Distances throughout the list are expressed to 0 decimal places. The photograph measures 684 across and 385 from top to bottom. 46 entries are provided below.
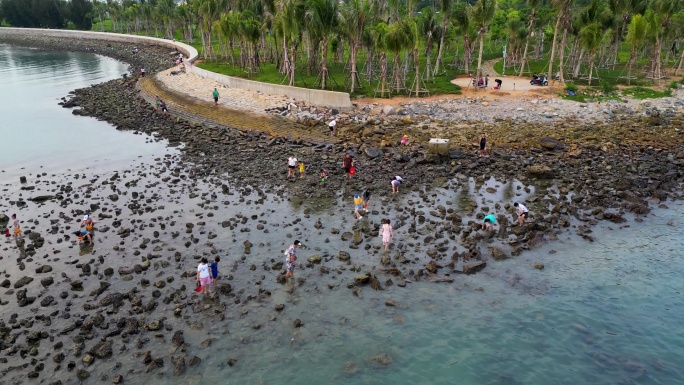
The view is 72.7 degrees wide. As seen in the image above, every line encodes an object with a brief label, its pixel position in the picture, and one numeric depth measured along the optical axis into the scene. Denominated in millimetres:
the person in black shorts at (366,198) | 31380
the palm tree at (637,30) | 53688
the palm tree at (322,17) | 52275
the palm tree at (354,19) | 51500
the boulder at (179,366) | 18736
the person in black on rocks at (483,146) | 39147
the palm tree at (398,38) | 49938
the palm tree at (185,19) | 116981
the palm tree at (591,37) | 53219
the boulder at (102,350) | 19578
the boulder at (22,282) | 24484
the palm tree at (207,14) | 81500
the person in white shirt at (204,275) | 23094
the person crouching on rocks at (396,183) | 33625
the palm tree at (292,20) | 54594
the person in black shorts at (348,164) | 36250
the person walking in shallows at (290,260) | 24797
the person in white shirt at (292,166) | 36656
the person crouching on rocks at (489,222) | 28322
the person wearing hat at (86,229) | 28484
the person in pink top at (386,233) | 26516
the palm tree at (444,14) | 62803
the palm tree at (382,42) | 51094
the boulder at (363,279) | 24125
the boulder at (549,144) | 40444
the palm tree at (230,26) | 69088
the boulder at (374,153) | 40156
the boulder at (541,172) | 35562
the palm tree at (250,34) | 64125
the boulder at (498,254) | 26125
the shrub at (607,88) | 54500
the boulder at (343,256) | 26234
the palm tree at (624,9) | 58194
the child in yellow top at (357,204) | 30594
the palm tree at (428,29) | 61188
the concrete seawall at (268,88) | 52462
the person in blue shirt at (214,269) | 23873
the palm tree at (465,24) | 60594
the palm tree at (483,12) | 56281
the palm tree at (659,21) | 55094
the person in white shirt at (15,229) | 29578
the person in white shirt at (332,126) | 46031
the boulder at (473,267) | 24925
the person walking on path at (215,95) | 58544
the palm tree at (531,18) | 59031
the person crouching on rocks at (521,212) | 29058
